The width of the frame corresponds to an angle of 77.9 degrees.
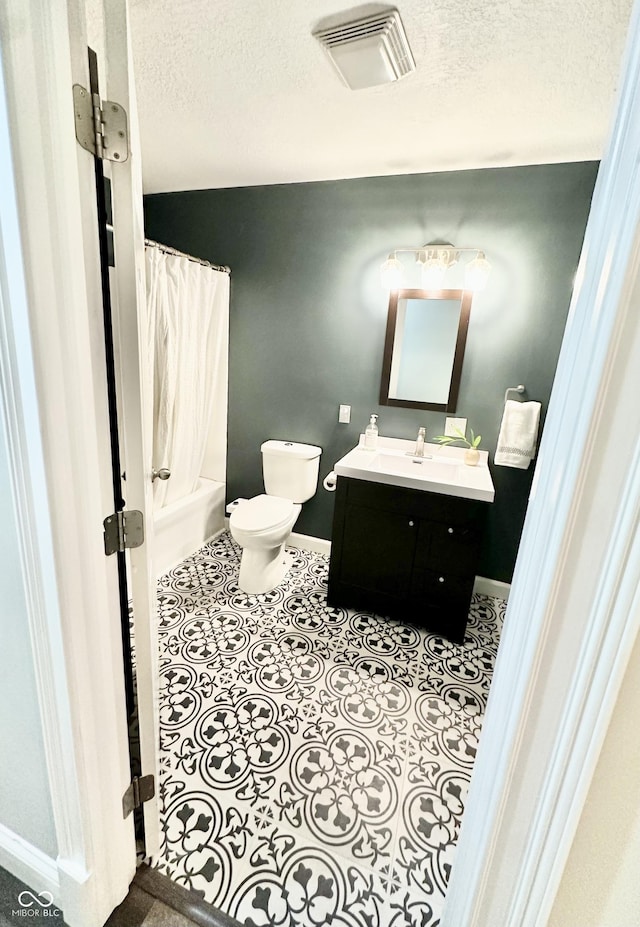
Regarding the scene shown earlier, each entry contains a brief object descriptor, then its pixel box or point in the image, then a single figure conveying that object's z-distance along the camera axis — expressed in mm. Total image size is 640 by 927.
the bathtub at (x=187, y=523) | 2424
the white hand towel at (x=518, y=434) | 2109
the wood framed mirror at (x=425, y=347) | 2223
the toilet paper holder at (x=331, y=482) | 2290
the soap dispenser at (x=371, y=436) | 2436
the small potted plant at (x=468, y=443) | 2244
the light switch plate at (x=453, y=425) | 2305
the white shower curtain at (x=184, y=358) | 2209
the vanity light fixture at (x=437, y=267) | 2059
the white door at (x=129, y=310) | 649
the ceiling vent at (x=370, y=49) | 1151
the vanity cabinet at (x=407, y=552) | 1884
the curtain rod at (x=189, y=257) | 2042
